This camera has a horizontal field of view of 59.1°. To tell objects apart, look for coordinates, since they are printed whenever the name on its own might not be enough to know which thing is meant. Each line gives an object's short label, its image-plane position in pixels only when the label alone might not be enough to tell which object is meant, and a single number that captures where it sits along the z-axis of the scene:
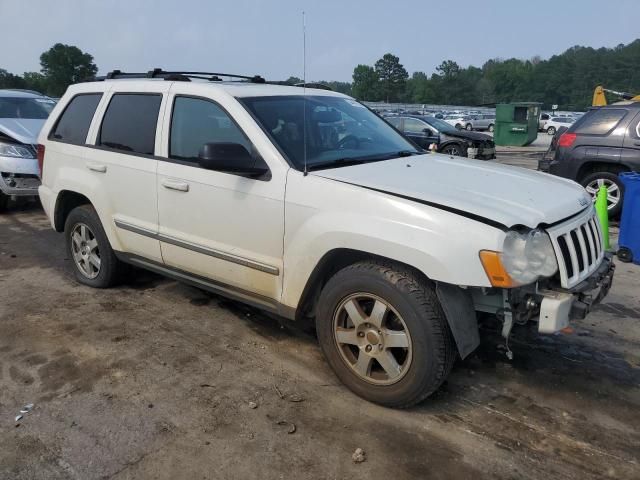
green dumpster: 25.02
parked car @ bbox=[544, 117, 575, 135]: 37.47
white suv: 2.87
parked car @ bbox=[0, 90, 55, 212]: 8.01
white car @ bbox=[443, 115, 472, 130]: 38.25
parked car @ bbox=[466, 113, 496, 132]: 38.25
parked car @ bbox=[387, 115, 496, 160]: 15.89
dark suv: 7.92
